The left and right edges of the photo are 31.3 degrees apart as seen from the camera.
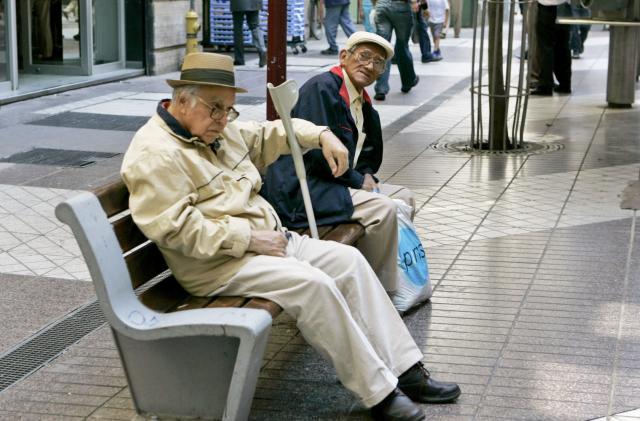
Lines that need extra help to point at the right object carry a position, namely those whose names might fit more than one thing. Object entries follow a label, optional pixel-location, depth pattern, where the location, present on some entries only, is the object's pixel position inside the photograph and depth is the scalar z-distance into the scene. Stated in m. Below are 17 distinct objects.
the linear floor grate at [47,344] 4.58
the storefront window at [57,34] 13.69
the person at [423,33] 16.67
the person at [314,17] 21.48
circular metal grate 9.98
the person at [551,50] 13.34
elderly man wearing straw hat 3.93
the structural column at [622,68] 12.55
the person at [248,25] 16.36
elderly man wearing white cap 5.09
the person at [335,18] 18.03
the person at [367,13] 16.95
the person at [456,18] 23.48
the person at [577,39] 18.41
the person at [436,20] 18.80
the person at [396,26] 13.23
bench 3.67
